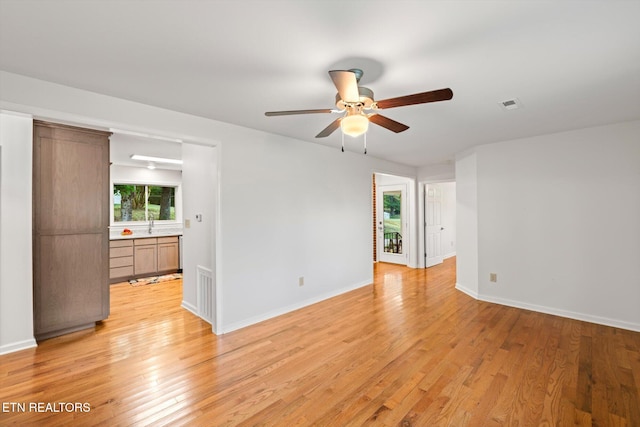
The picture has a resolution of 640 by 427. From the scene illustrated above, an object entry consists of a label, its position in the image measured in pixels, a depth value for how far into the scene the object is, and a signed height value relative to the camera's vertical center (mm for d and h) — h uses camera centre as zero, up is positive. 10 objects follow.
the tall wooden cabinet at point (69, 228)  3062 -136
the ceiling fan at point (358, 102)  1715 +762
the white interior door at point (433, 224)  6727 -269
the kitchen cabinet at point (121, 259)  5355 -833
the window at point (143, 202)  6176 +298
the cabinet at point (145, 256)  5621 -825
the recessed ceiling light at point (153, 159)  5042 +1056
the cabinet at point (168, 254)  5938 -829
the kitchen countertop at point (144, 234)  5577 -407
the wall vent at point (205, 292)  3535 -995
